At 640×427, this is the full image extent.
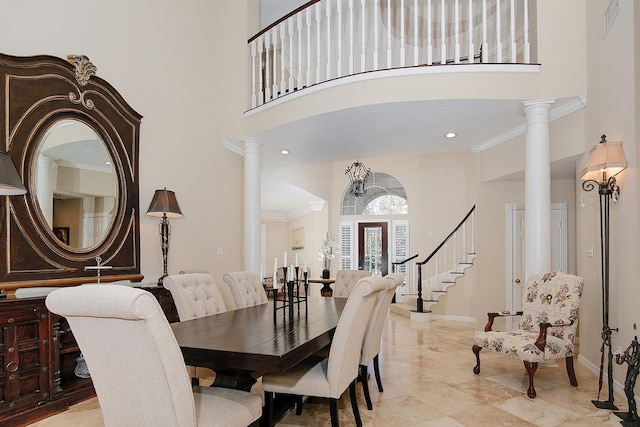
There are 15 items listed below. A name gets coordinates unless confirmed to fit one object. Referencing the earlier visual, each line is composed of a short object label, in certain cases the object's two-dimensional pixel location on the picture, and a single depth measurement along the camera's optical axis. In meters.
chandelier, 7.84
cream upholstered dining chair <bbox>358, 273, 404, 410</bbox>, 3.22
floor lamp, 3.40
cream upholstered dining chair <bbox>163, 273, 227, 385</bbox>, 3.02
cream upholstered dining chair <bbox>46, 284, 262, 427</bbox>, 1.54
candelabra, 3.08
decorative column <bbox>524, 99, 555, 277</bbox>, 4.41
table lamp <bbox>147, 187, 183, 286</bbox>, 4.26
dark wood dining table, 2.04
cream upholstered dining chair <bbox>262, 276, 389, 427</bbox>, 2.46
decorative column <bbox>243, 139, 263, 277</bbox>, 5.73
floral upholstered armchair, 3.61
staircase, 7.70
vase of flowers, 8.47
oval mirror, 3.46
